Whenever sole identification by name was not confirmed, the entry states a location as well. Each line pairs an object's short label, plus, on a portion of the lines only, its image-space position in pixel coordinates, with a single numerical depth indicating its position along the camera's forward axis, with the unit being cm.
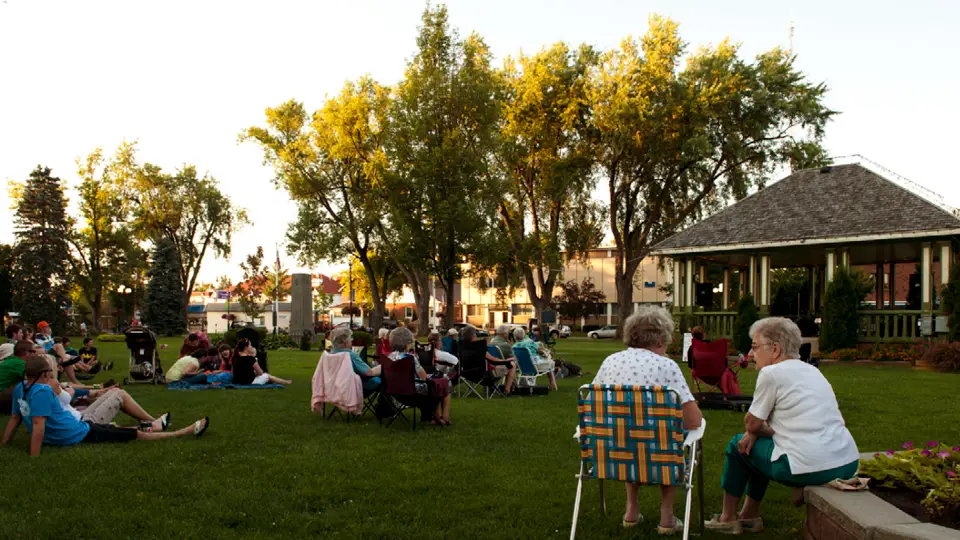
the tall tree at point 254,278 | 5806
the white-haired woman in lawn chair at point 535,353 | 1373
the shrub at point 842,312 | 2300
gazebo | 2266
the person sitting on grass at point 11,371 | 973
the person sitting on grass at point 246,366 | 1441
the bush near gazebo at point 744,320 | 2472
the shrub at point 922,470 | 398
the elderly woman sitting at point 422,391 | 927
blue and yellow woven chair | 430
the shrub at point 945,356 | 1933
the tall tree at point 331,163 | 4219
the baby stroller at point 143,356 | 1532
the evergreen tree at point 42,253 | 4800
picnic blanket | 1436
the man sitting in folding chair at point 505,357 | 1304
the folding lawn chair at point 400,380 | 896
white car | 5969
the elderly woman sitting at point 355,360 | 978
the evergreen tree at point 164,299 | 5362
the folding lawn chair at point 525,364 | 1342
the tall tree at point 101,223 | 5897
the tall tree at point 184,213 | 6006
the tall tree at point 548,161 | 3834
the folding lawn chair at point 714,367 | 1147
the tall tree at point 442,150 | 3425
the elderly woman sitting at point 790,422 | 436
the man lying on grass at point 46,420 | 723
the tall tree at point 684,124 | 3488
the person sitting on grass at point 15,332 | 1441
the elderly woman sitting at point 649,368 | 466
